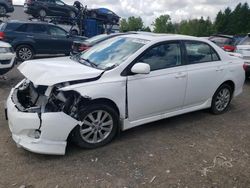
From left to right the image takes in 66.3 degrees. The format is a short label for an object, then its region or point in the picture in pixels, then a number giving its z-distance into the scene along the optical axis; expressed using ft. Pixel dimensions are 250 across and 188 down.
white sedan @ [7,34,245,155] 8.19
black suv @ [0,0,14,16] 42.42
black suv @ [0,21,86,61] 25.33
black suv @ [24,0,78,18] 39.09
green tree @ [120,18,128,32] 198.18
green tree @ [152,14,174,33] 193.32
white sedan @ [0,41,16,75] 16.48
